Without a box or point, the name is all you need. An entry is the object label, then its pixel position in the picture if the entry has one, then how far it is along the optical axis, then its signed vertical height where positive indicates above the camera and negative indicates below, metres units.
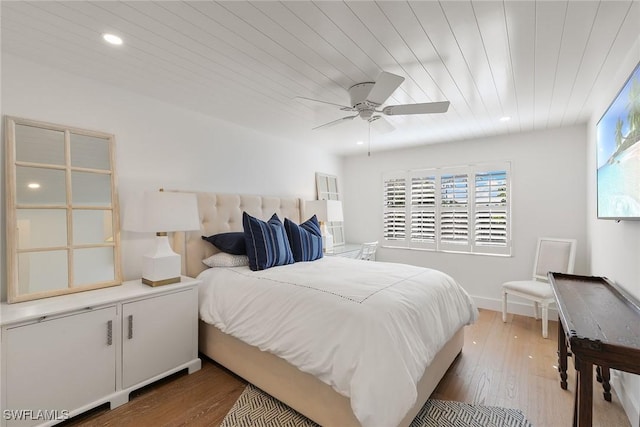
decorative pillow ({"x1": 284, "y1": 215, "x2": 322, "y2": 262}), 3.11 -0.36
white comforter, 1.50 -0.71
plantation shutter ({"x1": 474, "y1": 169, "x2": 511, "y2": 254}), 3.98 -0.05
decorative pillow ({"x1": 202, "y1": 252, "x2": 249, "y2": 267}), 2.82 -0.49
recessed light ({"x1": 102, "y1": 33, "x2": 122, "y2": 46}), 1.77 +1.05
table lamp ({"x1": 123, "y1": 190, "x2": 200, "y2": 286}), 2.29 -0.10
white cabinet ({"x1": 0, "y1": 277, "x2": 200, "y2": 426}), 1.65 -0.89
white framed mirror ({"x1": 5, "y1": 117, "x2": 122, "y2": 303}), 1.97 +0.00
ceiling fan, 1.97 +0.84
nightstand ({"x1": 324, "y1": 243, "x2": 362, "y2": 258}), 4.29 -0.63
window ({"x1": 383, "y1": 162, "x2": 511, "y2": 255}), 4.02 +0.00
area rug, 1.86 -1.36
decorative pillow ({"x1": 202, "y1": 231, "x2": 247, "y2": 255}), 2.90 -0.32
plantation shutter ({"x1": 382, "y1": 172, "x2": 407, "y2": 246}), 4.84 +0.00
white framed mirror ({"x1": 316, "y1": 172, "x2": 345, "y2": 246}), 4.77 +0.29
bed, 1.63 -1.04
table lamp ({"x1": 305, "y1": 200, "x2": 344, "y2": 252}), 4.05 -0.03
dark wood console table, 1.22 -0.57
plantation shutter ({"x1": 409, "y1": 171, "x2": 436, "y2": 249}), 4.56 -0.02
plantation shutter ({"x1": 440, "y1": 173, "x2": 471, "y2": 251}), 4.27 -0.05
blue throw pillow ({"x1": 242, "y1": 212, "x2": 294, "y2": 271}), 2.69 -0.33
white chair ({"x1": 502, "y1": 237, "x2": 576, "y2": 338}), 3.18 -0.73
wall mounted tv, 1.57 +0.32
